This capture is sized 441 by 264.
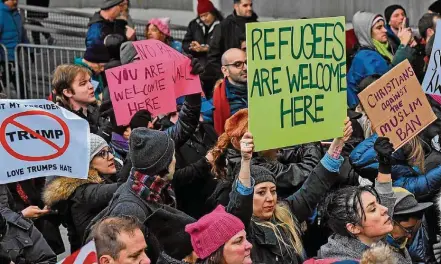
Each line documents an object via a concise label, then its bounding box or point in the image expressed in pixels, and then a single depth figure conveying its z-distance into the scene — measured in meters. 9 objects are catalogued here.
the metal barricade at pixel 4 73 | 30.58
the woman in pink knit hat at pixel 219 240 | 13.09
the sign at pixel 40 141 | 14.98
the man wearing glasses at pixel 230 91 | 19.61
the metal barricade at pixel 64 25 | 34.06
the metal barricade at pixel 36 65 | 30.37
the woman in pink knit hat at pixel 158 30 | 26.55
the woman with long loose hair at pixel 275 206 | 14.29
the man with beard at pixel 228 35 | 25.36
